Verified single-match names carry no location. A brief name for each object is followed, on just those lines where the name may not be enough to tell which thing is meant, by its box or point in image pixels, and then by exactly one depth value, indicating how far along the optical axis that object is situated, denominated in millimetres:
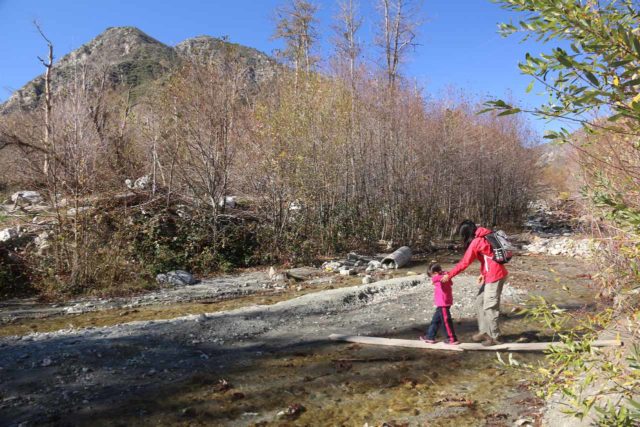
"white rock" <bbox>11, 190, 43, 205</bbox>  13080
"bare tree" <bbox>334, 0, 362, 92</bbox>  14969
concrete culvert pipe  12866
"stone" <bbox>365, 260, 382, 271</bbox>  12511
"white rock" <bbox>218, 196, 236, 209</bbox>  13375
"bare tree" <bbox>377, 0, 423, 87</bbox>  18877
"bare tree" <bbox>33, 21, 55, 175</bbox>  9430
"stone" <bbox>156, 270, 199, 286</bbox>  10664
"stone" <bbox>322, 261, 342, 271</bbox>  12508
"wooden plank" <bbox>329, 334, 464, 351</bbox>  6098
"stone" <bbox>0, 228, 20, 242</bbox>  10633
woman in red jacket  5770
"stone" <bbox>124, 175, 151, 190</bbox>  13135
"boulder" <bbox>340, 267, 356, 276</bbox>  11828
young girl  5938
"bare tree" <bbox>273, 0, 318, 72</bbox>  17234
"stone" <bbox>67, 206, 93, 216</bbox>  10211
